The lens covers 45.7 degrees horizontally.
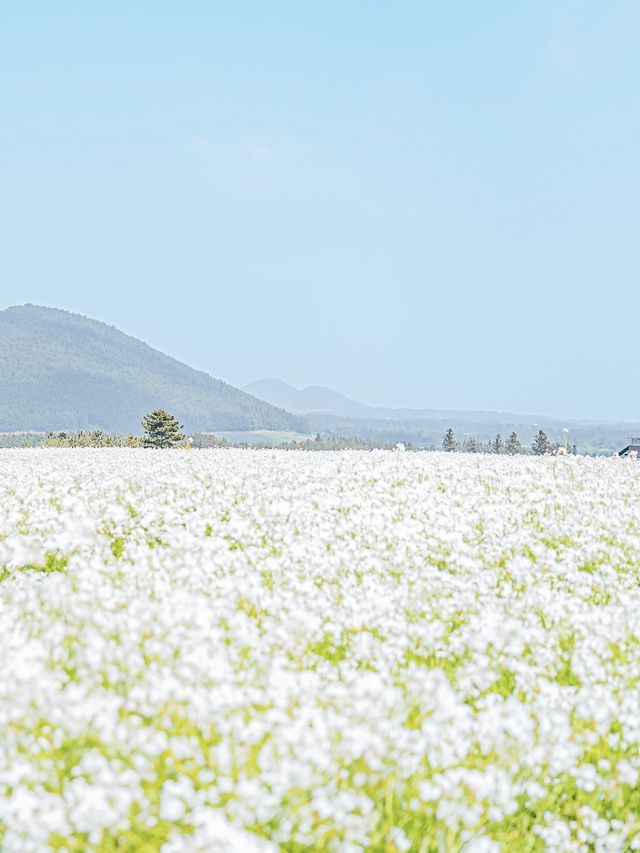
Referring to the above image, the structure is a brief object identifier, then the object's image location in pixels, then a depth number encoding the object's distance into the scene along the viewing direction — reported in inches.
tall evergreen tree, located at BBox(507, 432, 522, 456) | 6738.7
